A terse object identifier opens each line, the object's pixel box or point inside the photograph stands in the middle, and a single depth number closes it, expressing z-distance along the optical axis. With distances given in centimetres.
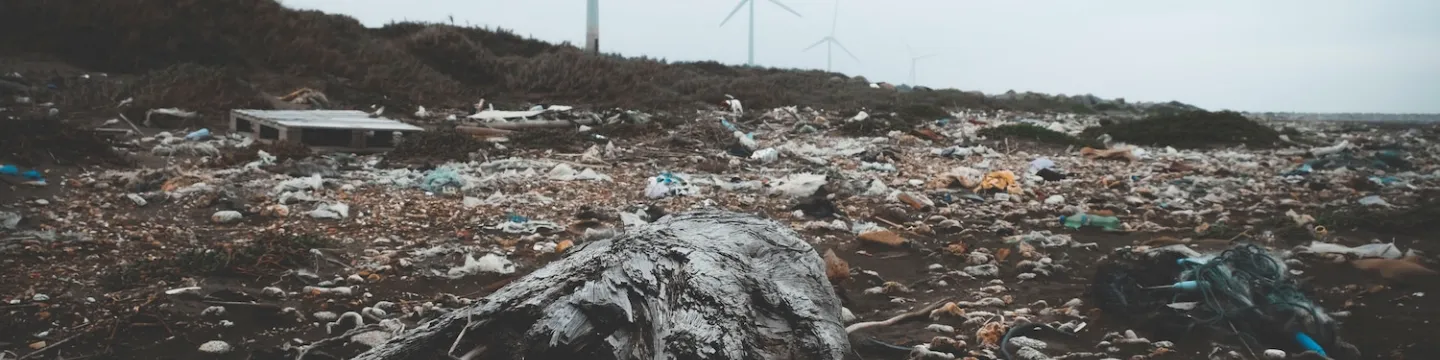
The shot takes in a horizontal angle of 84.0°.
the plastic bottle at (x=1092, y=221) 454
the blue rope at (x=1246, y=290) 259
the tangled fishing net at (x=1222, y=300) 251
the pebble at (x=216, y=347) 248
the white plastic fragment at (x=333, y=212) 431
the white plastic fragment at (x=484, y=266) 351
